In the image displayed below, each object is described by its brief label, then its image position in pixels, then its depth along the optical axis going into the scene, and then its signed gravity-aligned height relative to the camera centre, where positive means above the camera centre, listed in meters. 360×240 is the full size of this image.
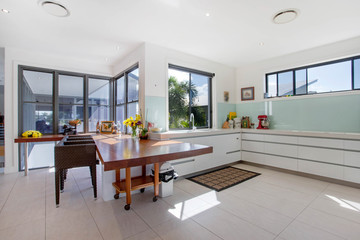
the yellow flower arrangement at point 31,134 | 3.53 -0.27
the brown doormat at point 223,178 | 2.96 -1.10
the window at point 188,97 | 3.93 +0.56
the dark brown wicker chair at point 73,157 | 2.22 -0.49
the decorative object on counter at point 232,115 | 4.82 +0.11
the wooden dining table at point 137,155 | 1.40 -0.32
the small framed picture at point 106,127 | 4.09 -0.16
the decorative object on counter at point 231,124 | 4.64 -0.12
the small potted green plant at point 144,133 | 2.95 -0.22
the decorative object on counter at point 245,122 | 4.66 -0.07
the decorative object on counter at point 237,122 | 4.74 -0.08
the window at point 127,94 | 3.85 +0.62
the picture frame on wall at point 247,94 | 4.70 +0.71
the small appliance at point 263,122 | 4.24 -0.06
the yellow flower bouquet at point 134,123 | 2.97 -0.06
